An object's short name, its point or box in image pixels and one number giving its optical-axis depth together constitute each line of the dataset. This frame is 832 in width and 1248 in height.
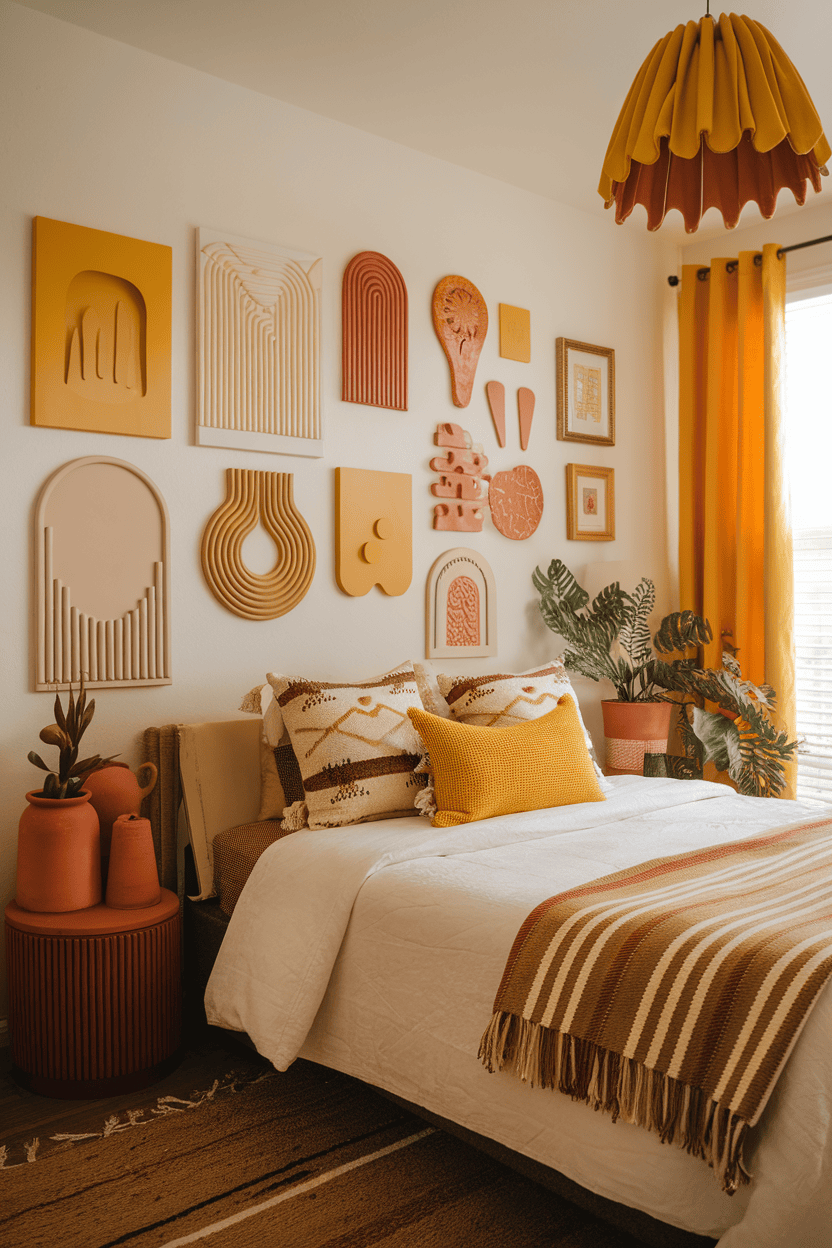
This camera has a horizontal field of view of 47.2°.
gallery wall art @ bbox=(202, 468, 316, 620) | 2.90
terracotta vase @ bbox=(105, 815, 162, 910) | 2.35
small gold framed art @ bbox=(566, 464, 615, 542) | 3.93
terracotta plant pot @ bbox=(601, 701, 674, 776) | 3.61
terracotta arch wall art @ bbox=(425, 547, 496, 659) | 3.46
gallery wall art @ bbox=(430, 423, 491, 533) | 3.47
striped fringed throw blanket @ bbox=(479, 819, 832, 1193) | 1.38
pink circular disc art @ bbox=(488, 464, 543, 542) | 3.67
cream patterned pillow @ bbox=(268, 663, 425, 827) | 2.48
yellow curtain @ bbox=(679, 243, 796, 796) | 3.81
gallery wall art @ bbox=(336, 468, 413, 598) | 3.18
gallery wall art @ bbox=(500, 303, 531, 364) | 3.69
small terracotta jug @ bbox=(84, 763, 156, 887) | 2.48
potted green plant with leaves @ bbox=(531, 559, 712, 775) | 3.62
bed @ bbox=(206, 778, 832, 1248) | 1.35
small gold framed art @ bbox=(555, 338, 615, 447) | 3.90
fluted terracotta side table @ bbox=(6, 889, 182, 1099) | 2.22
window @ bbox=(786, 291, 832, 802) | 3.87
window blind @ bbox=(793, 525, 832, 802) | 3.85
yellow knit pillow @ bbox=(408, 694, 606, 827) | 2.45
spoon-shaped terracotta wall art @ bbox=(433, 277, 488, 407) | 3.48
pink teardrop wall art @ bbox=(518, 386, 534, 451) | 3.74
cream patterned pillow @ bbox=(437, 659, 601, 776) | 2.75
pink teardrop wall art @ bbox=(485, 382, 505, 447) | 3.64
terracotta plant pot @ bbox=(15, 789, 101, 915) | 2.29
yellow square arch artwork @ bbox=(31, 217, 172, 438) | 2.57
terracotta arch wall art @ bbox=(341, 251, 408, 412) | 3.21
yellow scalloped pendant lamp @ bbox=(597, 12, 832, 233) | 1.72
